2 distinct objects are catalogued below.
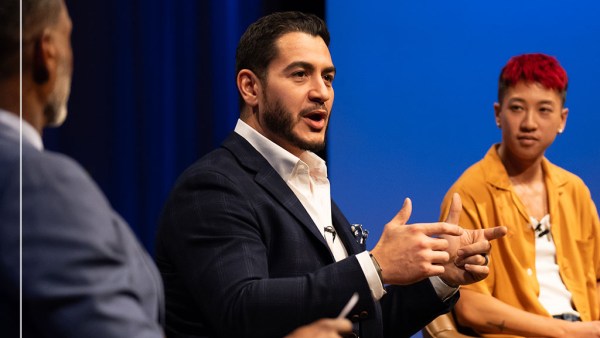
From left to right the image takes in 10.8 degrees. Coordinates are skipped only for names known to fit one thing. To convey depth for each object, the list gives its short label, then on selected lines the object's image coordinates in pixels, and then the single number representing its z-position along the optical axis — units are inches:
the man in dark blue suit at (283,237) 197.6
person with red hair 220.3
